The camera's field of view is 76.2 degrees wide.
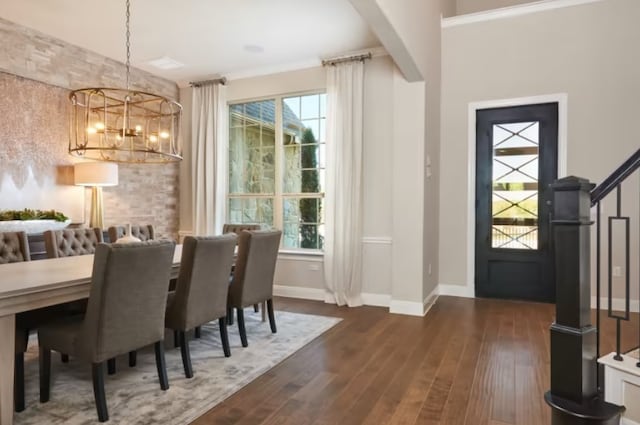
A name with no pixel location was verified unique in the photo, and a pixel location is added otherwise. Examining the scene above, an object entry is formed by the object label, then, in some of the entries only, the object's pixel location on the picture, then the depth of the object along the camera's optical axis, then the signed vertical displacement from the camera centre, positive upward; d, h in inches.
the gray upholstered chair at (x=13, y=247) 129.2 -12.7
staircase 74.4 -24.1
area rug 90.1 -45.5
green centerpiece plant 156.2 -2.8
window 211.0 +23.5
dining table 81.1 -18.5
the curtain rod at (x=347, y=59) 191.1 +71.6
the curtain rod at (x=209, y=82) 228.7 +71.9
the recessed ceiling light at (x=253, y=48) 191.6 +77.0
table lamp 180.7 +13.8
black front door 191.3 +4.8
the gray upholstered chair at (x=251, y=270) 134.6 -20.8
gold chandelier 135.7 +35.7
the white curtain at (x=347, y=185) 192.2 +11.5
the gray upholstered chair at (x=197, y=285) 110.8 -21.5
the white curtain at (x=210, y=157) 229.3 +29.4
